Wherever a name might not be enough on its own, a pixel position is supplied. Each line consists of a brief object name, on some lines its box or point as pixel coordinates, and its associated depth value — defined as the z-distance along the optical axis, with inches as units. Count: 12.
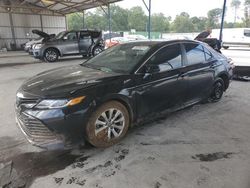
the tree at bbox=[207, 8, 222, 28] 2002.7
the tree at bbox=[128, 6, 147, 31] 2047.2
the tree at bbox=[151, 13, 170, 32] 2097.7
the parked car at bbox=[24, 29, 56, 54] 500.5
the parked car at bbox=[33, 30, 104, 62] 452.4
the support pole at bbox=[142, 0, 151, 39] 572.6
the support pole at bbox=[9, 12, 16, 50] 869.8
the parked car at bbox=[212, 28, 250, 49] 843.0
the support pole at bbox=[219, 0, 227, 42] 438.3
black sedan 100.8
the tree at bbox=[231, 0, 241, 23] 2330.2
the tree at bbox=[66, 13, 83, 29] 1944.8
